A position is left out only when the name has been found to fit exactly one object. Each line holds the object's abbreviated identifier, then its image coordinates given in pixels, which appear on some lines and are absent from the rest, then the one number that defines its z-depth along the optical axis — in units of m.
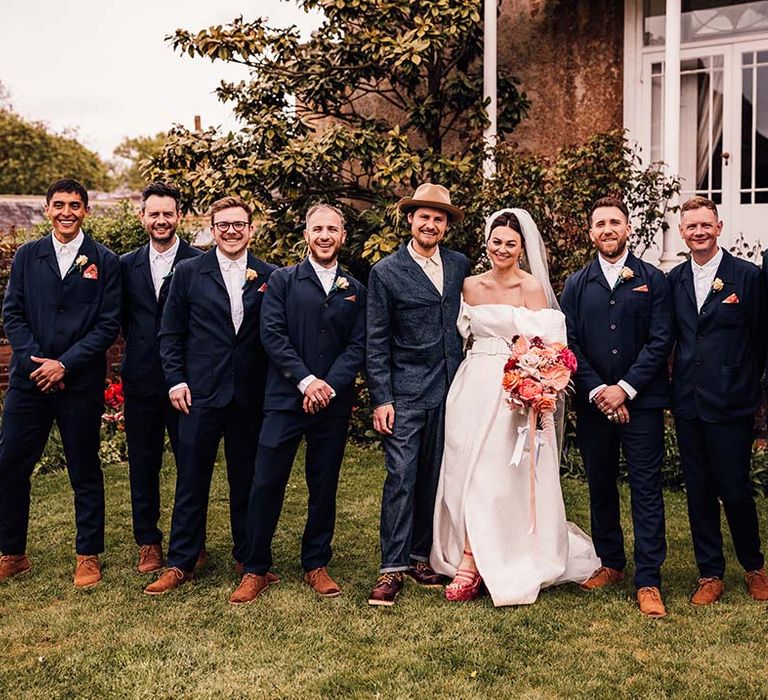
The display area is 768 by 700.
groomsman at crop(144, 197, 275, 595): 5.38
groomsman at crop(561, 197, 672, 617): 5.17
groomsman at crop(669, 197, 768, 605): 5.09
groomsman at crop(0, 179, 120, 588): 5.52
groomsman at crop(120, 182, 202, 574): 5.70
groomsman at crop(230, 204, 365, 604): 5.27
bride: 5.41
